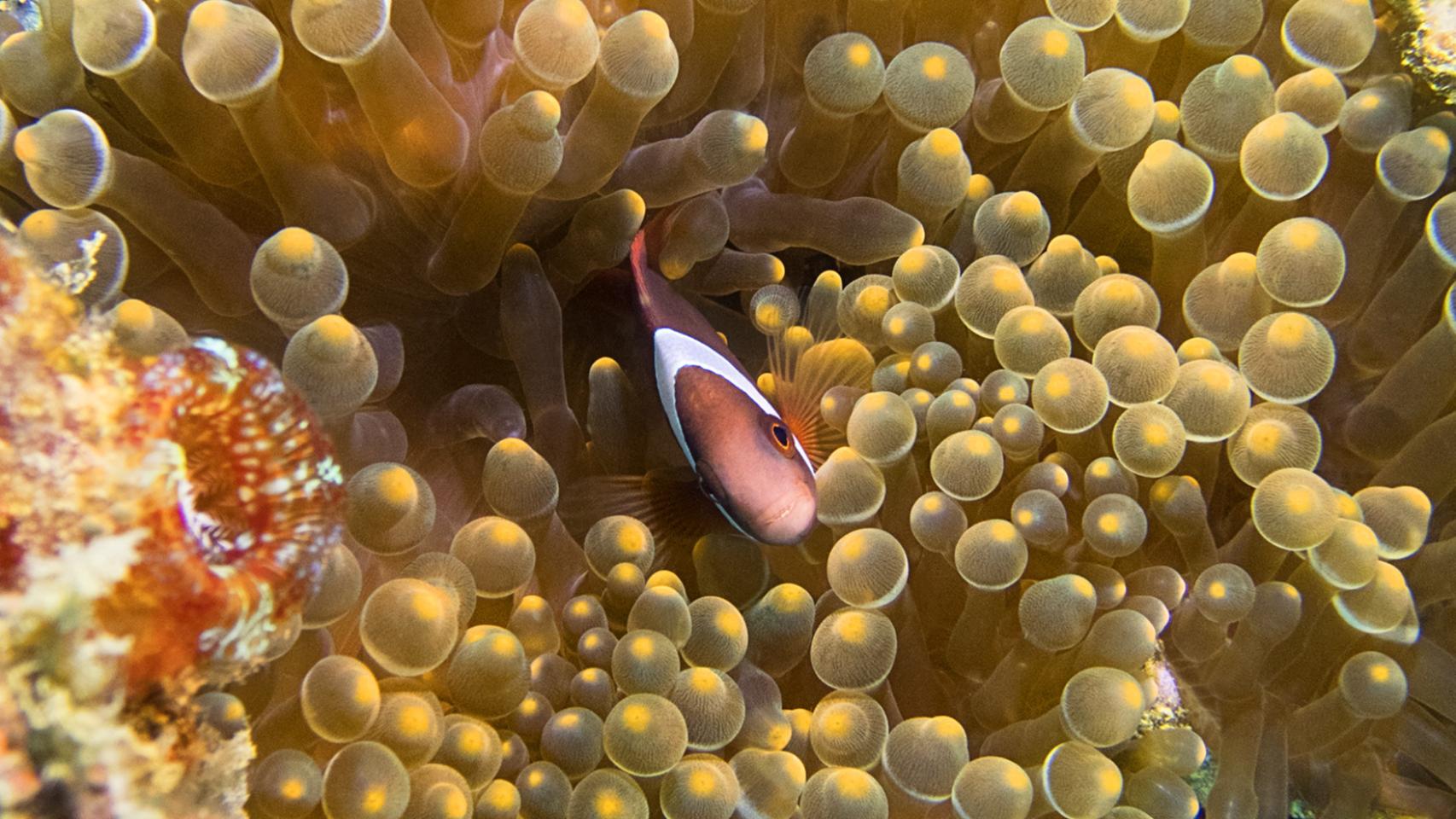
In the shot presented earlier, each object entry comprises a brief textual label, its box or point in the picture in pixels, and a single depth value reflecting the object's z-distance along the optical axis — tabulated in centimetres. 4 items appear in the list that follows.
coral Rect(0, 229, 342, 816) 15
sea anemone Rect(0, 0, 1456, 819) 26
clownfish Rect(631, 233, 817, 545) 28
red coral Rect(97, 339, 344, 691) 16
